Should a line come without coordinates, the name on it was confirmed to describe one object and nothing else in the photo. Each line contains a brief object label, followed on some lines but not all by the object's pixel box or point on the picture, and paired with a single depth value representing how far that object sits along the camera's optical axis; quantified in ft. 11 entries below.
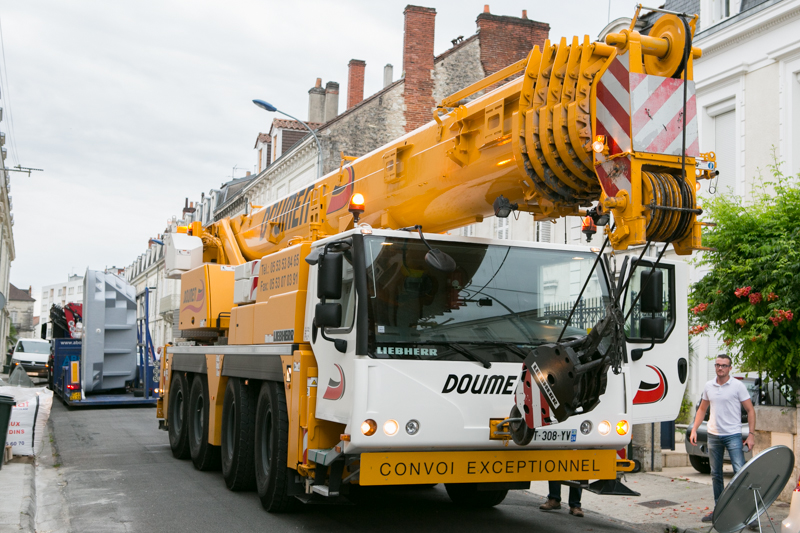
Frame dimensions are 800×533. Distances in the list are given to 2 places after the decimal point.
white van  99.04
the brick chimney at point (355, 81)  112.06
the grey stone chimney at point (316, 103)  122.11
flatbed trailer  63.00
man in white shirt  24.86
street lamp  60.13
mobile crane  16.67
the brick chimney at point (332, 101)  120.98
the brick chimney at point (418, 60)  99.25
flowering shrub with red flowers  26.91
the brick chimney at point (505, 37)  98.12
